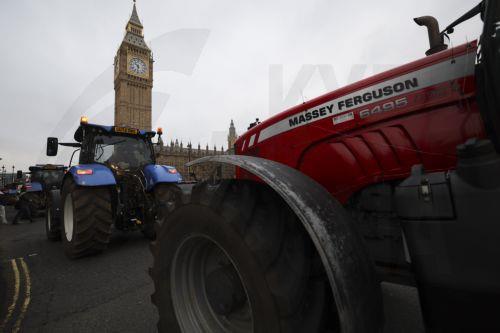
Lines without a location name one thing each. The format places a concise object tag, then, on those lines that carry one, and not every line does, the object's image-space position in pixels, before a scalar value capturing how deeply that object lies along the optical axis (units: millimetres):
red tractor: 1056
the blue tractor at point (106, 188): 4004
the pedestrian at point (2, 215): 9645
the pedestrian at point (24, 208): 9708
